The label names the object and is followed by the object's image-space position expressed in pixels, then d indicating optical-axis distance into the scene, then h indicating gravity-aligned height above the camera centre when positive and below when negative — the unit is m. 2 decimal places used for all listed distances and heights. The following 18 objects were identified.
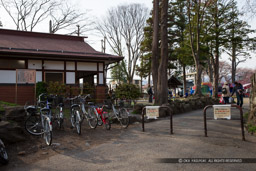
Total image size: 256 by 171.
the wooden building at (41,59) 13.23 +2.18
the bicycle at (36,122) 5.86 -0.84
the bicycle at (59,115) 6.66 -0.73
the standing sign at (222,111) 5.58 -0.55
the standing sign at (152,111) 6.70 -0.64
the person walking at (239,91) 11.45 -0.07
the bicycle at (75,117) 6.25 -0.76
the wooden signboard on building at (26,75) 10.94 +0.86
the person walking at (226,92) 12.15 -0.12
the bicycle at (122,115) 7.44 -0.82
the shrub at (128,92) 11.81 -0.05
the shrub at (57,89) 11.94 +0.16
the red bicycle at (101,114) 7.19 -0.75
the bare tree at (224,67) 50.56 +5.30
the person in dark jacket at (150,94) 20.65 -0.36
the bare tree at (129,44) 25.09 +5.76
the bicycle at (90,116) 7.15 -0.82
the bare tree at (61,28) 28.22 +8.61
